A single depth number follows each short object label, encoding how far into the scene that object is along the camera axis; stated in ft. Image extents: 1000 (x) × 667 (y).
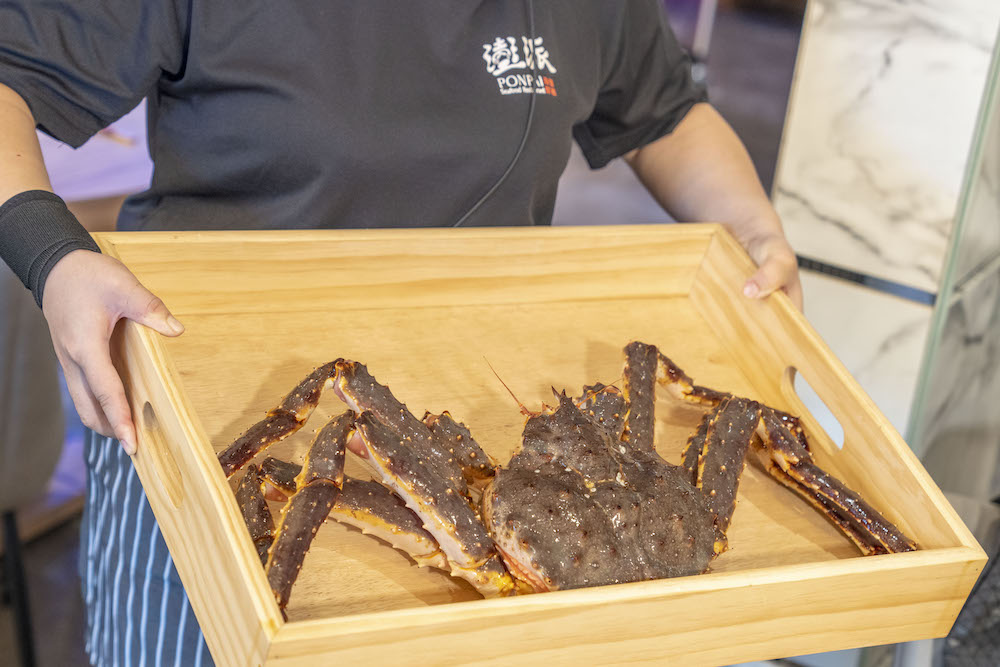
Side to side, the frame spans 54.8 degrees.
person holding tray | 3.02
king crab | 2.90
